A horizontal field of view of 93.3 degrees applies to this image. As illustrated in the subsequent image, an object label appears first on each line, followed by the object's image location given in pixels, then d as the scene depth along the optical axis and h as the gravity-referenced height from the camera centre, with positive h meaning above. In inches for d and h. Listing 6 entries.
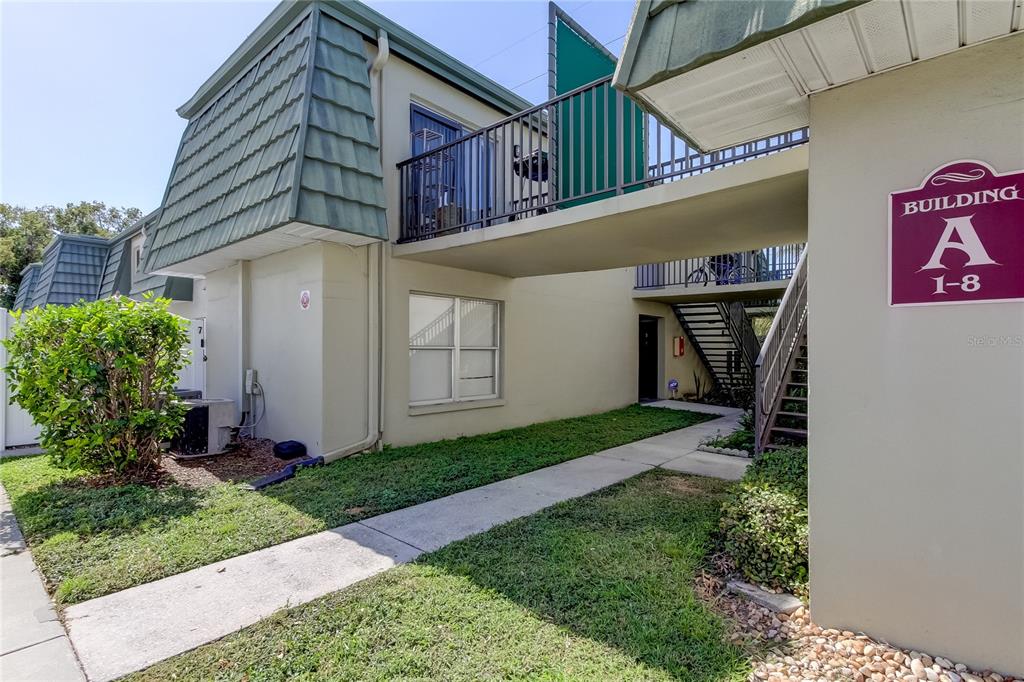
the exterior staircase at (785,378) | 235.8 -18.3
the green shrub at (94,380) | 194.4 -14.6
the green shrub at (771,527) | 121.9 -50.6
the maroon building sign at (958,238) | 85.8 +19.4
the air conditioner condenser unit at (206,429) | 251.3 -45.1
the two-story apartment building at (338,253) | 231.1 +52.1
